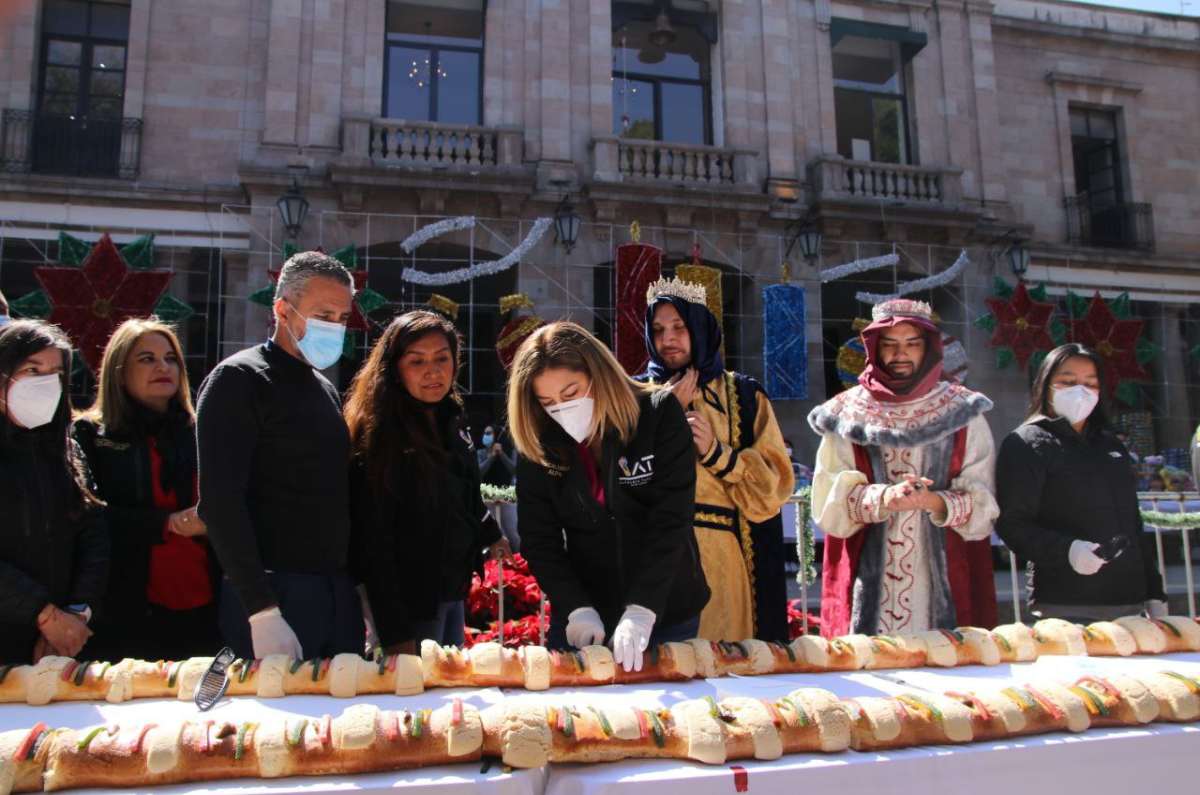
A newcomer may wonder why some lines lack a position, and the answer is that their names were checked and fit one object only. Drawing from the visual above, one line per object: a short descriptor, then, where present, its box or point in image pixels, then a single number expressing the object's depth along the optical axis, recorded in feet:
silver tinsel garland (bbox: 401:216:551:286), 38.17
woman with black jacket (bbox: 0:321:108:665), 8.26
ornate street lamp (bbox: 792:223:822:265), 43.27
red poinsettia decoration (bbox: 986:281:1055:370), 46.06
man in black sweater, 7.02
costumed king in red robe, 9.98
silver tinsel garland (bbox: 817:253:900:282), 43.45
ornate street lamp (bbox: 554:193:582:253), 39.93
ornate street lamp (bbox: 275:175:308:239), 37.29
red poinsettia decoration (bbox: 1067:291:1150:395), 49.01
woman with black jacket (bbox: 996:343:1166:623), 10.58
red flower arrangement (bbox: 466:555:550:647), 16.66
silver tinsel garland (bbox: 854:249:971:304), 43.01
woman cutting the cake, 7.55
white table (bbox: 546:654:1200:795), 4.20
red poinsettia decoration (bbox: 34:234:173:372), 35.37
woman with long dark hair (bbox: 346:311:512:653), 8.70
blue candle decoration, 42.34
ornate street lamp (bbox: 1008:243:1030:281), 46.24
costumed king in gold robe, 9.64
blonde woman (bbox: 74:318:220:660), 9.39
